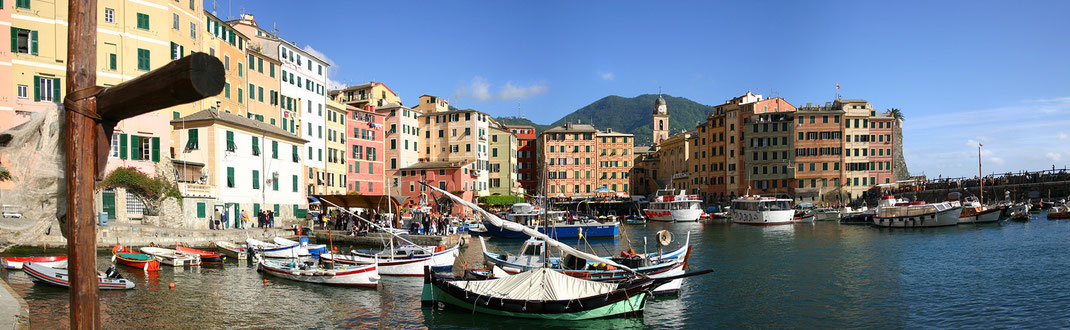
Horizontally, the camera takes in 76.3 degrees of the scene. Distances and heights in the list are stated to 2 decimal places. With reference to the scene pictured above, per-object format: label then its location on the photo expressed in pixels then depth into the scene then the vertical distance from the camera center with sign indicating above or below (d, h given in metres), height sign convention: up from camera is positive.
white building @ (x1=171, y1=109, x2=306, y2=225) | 45.81 +0.87
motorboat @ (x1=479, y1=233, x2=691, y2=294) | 26.08 -3.89
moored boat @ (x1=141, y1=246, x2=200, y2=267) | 34.75 -4.13
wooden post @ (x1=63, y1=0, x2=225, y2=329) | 4.79 +0.33
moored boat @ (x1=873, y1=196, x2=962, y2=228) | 66.69 -4.91
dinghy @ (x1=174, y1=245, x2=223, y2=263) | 36.16 -4.23
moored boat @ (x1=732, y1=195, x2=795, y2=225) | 82.00 -5.30
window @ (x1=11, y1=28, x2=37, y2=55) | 41.66 +8.51
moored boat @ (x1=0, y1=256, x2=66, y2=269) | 28.53 -3.55
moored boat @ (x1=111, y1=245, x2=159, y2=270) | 32.47 -3.96
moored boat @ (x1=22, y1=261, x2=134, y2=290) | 26.27 -3.82
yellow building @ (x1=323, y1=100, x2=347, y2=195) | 76.81 +2.94
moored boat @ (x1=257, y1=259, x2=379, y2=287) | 29.78 -4.45
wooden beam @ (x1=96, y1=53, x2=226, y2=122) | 4.25 +0.59
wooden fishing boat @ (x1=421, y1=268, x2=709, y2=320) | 22.02 -4.09
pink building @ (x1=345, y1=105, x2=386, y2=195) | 82.94 +2.84
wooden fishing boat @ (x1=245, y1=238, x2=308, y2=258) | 38.25 -4.25
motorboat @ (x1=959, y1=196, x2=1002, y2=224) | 68.75 -5.03
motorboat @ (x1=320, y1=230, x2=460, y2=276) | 33.06 -4.24
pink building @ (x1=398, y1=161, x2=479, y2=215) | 88.62 -0.67
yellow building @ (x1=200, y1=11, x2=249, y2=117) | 56.38 +10.28
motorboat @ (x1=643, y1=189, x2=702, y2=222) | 95.44 -5.50
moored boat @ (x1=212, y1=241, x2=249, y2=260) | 39.62 -4.36
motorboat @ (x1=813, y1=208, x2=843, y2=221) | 90.75 -6.29
